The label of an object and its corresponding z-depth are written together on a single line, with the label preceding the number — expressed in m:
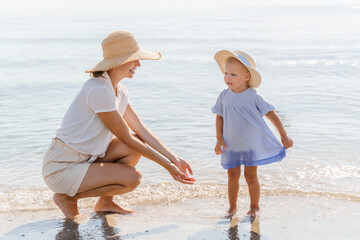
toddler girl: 4.05
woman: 3.77
